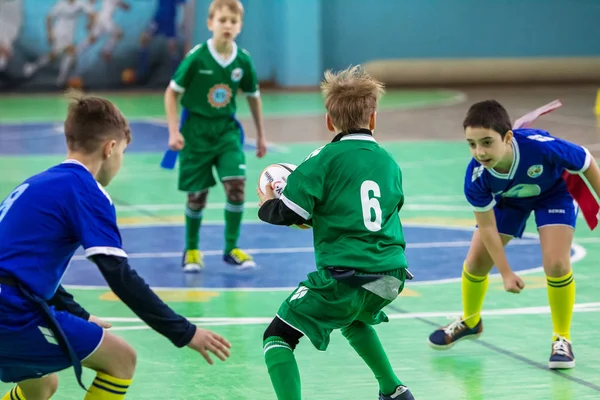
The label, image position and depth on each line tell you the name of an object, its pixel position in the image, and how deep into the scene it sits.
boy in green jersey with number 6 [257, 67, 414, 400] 7.29
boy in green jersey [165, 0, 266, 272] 13.75
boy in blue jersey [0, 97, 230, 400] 6.20
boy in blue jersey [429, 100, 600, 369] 9.05
